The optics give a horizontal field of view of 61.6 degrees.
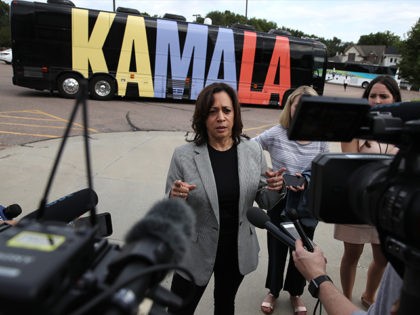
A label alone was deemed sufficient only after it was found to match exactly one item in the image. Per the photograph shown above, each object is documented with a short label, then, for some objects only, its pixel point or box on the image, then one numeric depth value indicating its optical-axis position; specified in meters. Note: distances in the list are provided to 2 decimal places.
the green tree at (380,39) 83.68
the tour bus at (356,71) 37.22
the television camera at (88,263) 0.51
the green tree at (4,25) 46.81
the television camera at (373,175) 0.75
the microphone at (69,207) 1.61
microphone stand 0.70
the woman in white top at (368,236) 2.63
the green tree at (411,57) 20.09
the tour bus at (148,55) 11.87
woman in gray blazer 2.10
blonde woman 2.80
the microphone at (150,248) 0.61
